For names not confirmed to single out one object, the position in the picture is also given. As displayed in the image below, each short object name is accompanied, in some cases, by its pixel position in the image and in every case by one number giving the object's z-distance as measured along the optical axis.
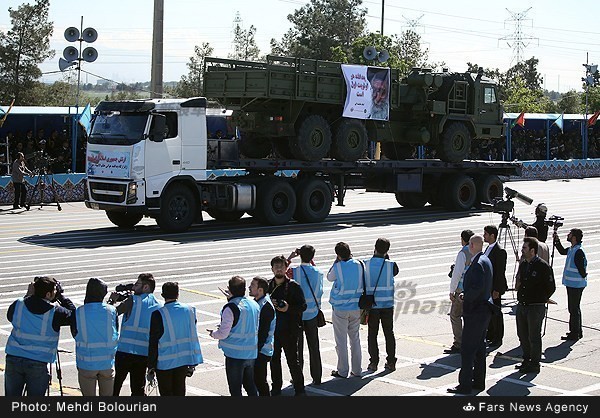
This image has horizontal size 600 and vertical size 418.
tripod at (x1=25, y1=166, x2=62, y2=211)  30.41
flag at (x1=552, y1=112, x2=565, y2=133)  51.16
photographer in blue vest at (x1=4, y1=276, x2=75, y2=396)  9.12
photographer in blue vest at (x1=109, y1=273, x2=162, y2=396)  9.70
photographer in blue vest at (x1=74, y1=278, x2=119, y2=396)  9.23
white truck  23.80
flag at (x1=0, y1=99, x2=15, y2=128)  31.25
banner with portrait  28.62
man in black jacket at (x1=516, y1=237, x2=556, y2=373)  11.89
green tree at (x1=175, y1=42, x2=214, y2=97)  76.19
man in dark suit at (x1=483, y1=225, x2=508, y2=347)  12.38
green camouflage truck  26.98
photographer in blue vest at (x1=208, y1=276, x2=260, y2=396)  9.41
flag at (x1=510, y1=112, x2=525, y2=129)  46.53
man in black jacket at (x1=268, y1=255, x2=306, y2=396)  10.45
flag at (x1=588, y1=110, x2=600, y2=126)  52.38
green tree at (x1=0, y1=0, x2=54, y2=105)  58.88
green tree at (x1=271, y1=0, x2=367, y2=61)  85.00
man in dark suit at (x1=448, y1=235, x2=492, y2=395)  10.95
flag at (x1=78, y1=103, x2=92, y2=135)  32.16
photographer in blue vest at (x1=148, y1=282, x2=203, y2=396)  9.16
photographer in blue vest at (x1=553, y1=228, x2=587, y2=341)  13.70
